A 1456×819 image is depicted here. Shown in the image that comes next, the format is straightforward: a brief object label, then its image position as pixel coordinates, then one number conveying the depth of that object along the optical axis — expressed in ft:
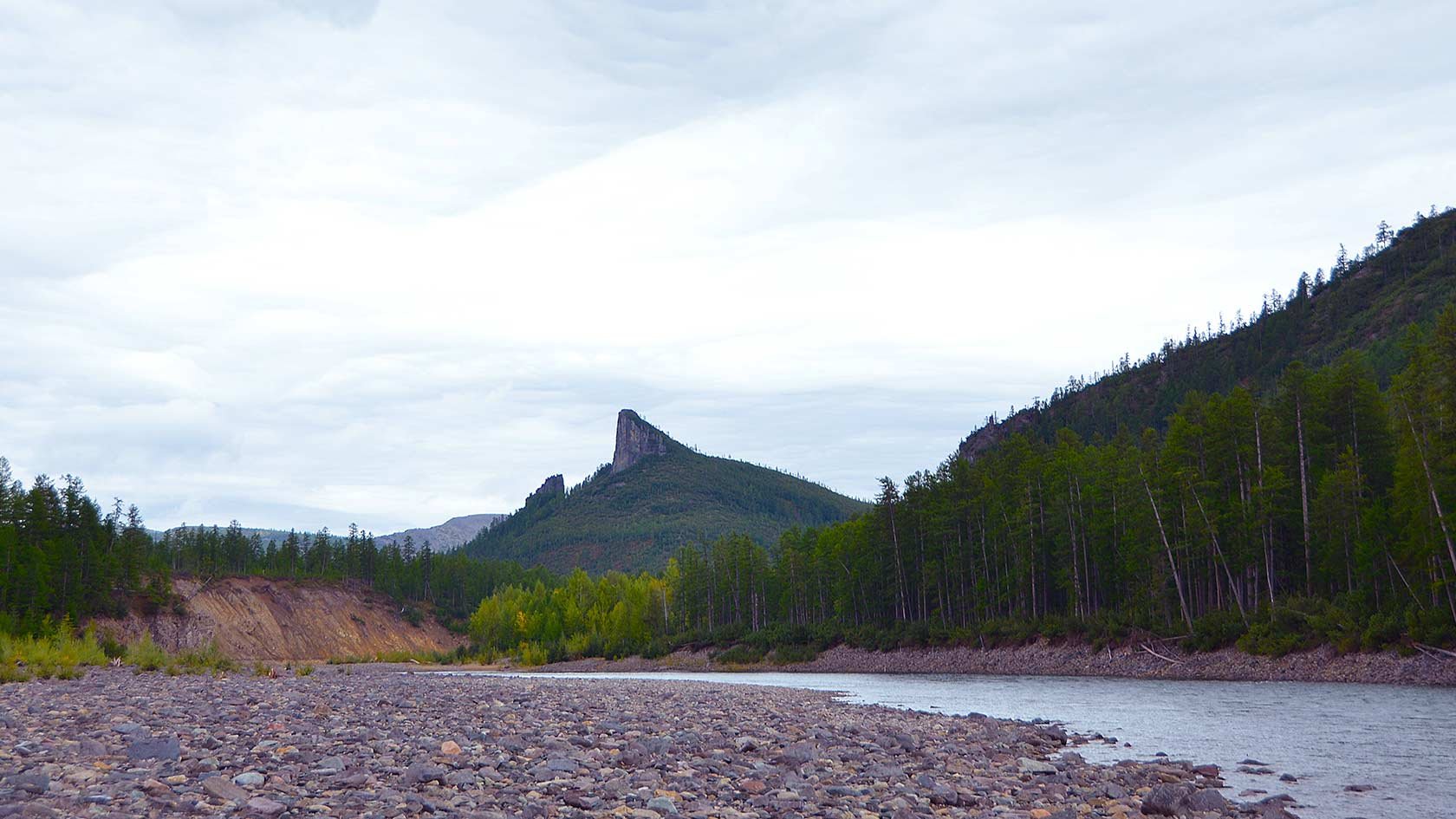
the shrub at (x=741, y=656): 299.99
